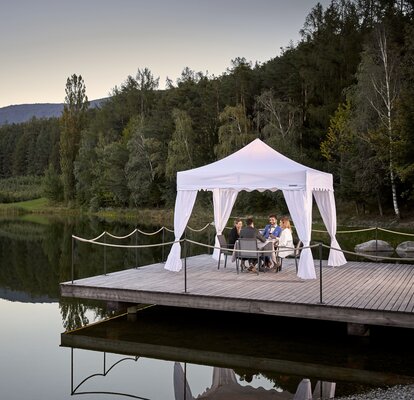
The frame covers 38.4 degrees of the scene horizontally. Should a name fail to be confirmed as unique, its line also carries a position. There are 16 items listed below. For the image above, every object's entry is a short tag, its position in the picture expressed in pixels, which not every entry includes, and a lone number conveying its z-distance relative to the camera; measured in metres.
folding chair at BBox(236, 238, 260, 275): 15.12
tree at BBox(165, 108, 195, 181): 55.16
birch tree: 34.56
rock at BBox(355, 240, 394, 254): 25.53
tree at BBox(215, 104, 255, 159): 49.12
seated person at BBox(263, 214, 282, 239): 16.30
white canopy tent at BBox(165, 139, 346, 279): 14.84
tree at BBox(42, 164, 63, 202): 77.38
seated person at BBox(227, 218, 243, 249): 16.70
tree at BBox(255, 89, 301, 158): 44.58
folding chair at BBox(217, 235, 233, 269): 16.78
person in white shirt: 15.95
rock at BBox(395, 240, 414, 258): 24.70
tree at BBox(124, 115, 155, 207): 59.72
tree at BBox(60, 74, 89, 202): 74.81
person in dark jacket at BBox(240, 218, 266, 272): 15.11
